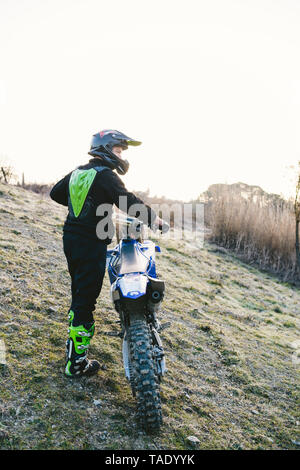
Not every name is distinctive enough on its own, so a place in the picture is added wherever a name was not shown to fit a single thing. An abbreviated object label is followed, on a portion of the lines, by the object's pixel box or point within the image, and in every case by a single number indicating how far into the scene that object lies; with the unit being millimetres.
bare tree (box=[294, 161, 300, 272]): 8094
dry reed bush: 8555
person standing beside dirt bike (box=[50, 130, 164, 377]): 2463
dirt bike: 2119
